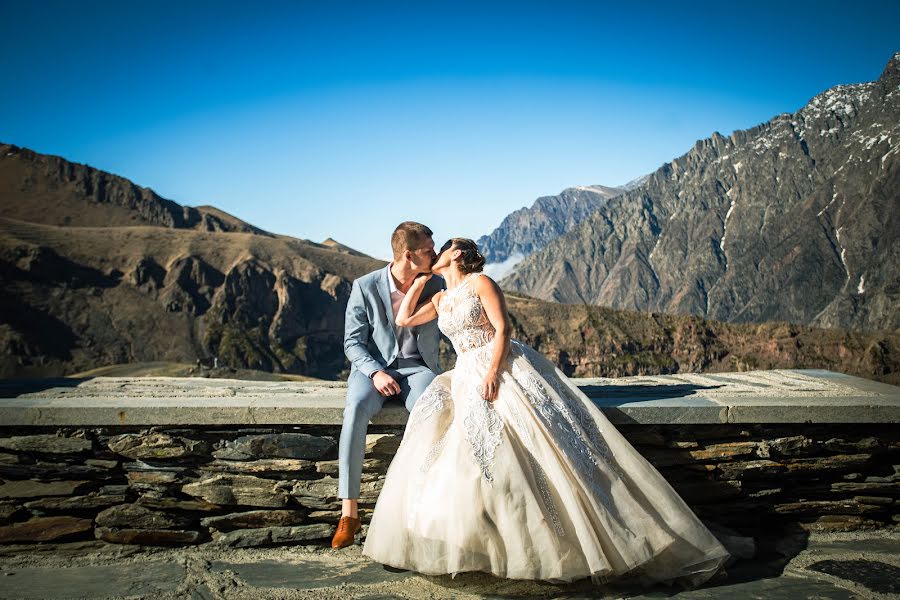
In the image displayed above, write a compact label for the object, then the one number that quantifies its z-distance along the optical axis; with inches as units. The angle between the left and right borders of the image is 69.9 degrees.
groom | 175.6
